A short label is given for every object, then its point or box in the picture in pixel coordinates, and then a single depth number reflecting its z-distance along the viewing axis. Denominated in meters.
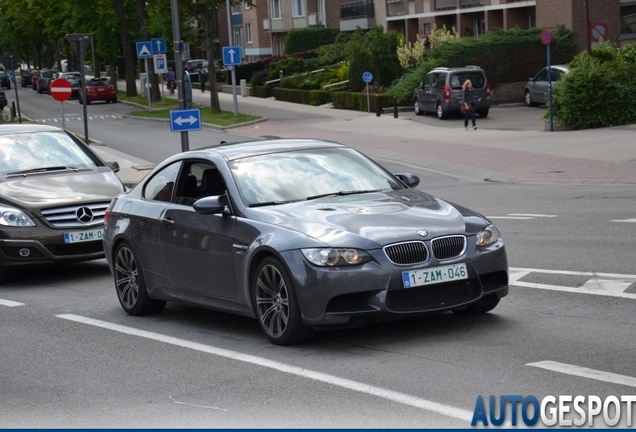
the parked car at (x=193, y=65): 88.38
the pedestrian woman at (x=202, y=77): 71.50
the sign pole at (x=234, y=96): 48.31
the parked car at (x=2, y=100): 62.69
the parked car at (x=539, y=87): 41.88
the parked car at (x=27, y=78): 102.38
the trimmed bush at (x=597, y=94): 33.00
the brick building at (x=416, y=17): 52.28
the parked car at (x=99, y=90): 69.06
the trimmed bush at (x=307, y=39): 83.94
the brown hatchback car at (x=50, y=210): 12.98
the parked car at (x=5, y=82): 101.06
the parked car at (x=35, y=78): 92.06
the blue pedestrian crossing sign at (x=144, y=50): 50.50
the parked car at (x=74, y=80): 73.20
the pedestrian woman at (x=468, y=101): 38.05
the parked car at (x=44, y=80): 85.91
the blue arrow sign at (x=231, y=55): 47.39
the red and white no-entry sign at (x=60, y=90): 29.84
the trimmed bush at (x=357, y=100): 49.47
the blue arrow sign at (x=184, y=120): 25.48
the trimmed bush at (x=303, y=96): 57.44
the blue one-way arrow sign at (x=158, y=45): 51.59
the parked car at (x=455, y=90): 42.25
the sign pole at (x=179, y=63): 27.89
